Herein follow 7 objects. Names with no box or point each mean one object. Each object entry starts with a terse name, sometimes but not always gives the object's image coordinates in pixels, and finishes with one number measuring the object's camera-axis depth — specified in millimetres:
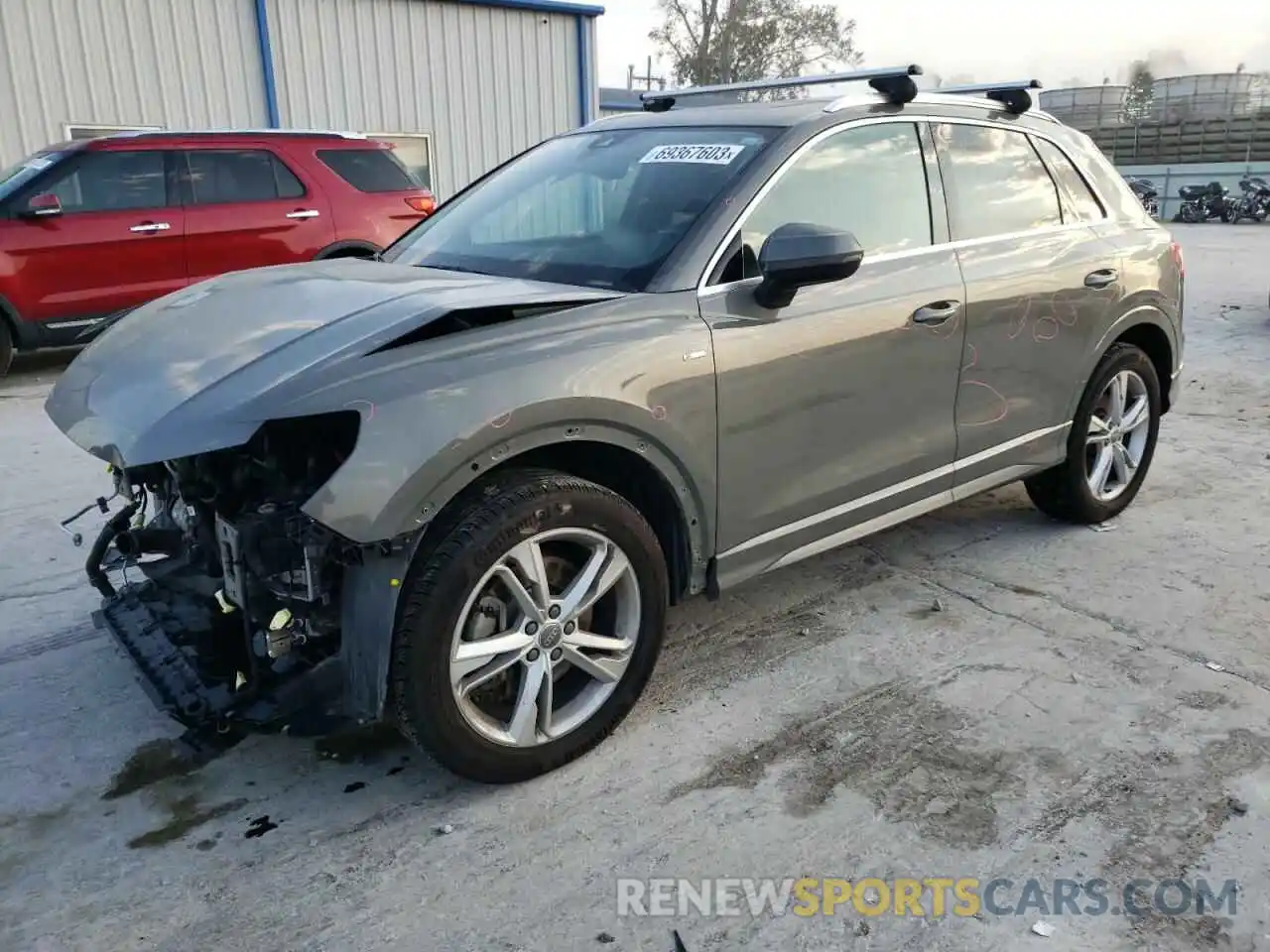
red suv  7984
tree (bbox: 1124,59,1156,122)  38500
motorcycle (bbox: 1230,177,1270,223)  26516
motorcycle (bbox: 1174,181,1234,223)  26984
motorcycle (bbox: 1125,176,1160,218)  23195
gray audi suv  2541
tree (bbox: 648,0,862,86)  39312
